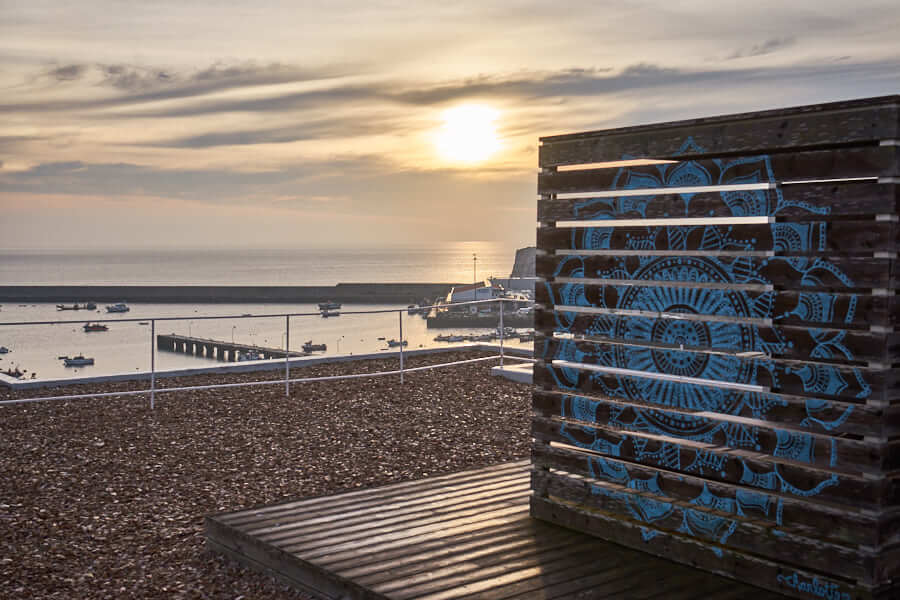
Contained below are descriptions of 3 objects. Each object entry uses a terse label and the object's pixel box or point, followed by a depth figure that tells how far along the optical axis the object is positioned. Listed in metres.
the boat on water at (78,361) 43.06
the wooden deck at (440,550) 3.38
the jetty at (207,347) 44.88
